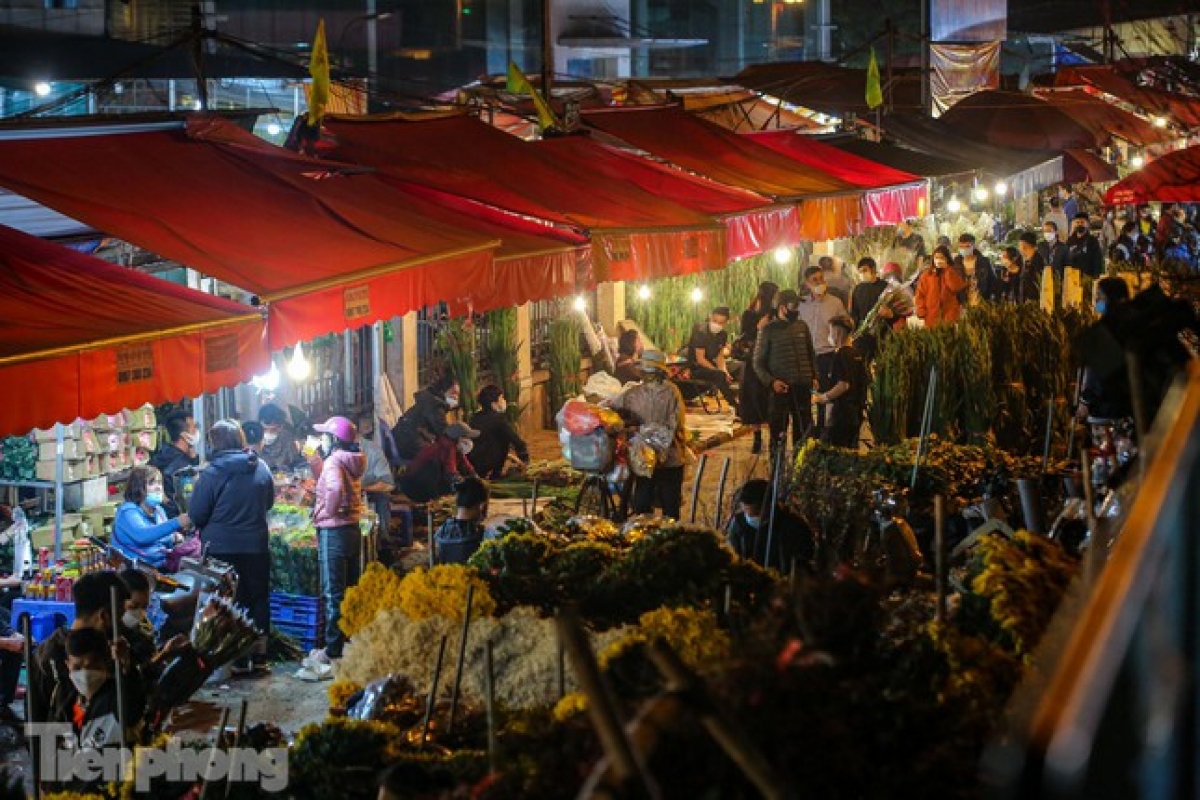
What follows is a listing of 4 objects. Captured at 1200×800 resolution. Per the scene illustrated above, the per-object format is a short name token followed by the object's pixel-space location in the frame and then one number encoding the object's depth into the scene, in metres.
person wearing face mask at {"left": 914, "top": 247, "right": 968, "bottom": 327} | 18.77
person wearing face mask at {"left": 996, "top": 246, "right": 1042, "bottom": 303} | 20.39
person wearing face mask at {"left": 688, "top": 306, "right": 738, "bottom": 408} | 18.48
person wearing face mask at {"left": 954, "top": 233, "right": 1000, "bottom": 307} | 21.48
